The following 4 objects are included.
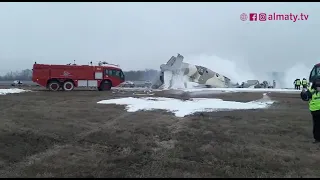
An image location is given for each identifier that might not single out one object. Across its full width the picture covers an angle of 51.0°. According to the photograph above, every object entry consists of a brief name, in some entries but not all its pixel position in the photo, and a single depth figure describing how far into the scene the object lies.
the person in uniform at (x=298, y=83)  41.07
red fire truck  33.22
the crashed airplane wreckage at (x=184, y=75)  40.62
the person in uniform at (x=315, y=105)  8.71
